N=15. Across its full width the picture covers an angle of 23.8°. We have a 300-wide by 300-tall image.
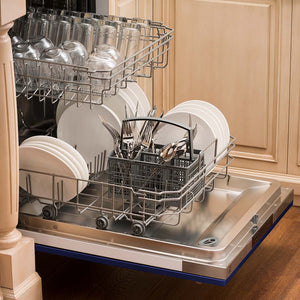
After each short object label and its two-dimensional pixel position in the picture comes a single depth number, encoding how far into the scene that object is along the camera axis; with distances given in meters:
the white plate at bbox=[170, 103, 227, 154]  2.22
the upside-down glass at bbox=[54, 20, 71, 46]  2.18
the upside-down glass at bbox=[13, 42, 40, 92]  1.98
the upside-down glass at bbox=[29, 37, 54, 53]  2.06
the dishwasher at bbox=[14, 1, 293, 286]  1.86
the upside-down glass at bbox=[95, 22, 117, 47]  2.15
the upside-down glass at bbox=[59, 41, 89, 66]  2.04
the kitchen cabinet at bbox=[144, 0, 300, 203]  2.75
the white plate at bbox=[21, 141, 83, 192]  2.00
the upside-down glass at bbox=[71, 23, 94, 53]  2.16
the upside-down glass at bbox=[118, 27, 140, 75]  2.15
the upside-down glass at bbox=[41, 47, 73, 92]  1.97
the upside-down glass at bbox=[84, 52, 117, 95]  1.99
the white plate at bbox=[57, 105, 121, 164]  2.20
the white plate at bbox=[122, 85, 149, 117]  2.32
